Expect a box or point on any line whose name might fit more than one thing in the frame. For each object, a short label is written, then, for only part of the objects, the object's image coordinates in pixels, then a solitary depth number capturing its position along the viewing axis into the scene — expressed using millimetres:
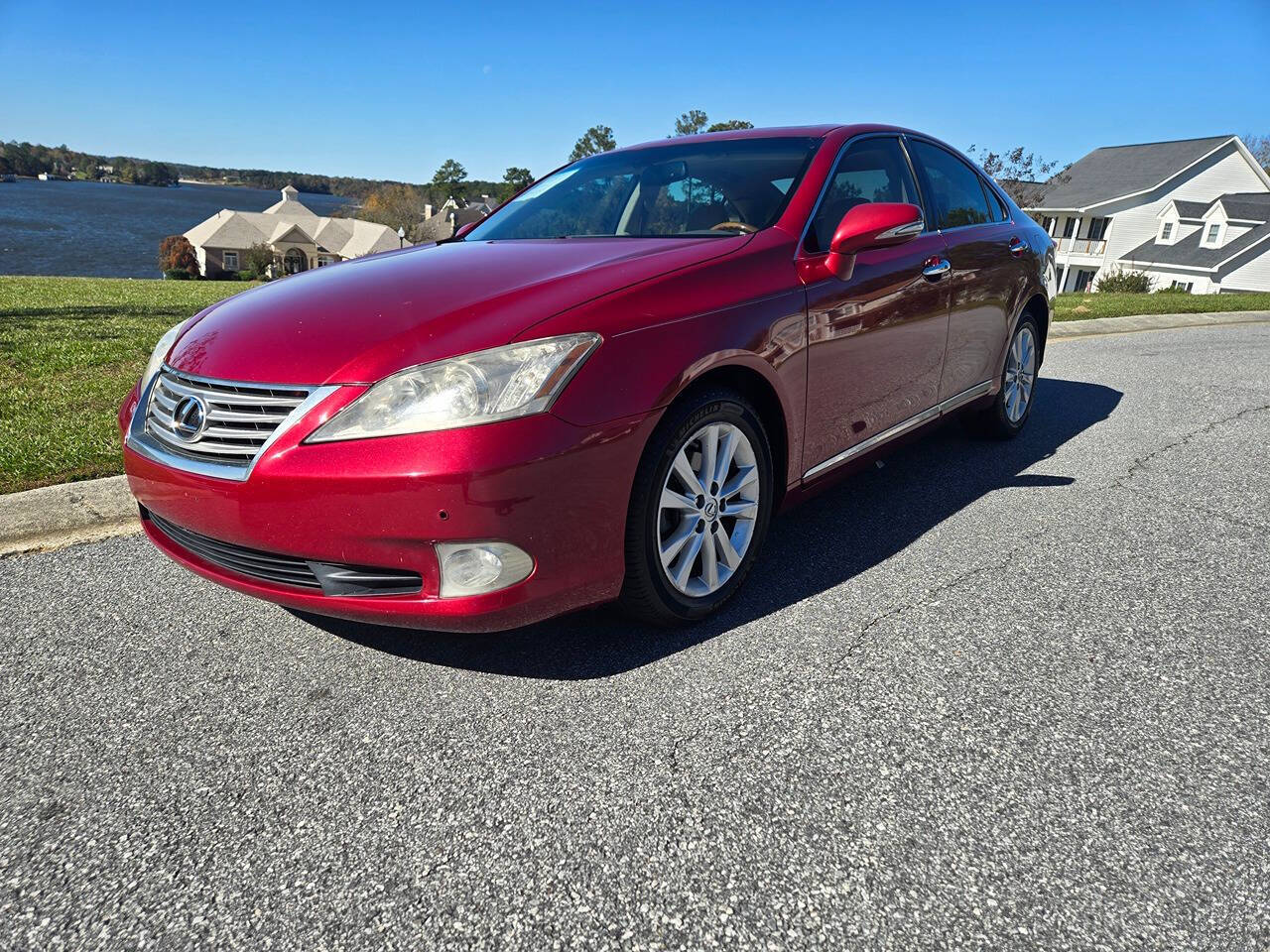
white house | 43406
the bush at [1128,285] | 30509
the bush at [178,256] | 70438
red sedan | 2219
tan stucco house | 77188
